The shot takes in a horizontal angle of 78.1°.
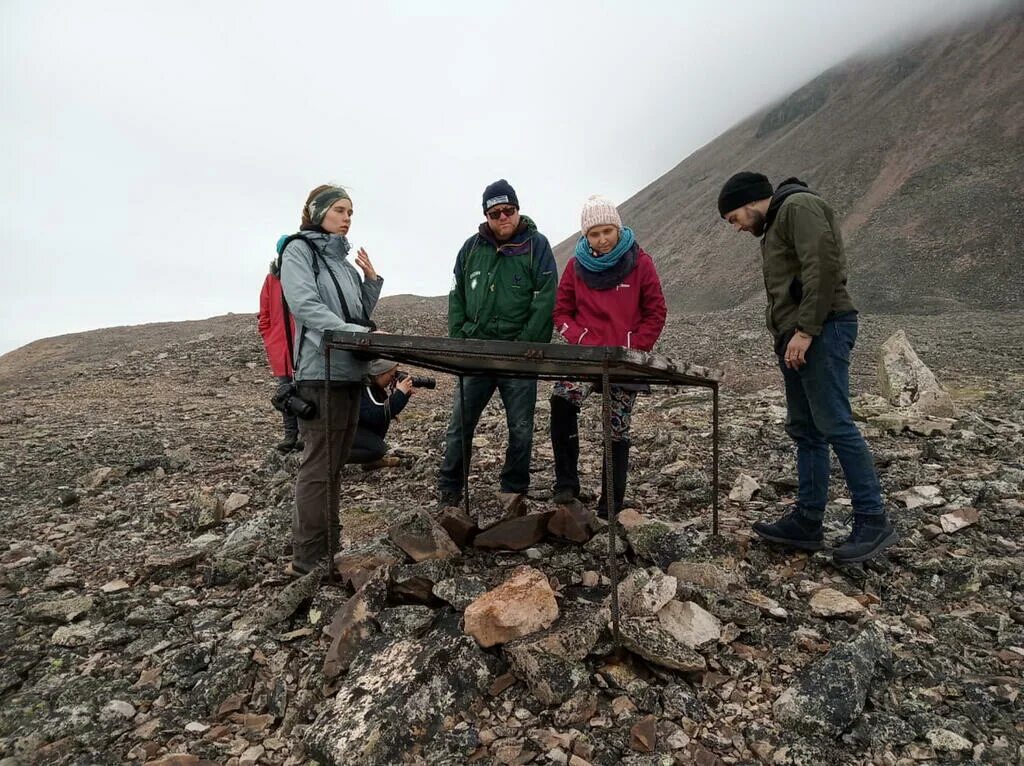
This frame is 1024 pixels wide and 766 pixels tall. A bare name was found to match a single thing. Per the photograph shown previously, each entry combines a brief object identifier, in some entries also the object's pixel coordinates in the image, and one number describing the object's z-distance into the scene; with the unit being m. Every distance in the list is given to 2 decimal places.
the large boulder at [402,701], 2.47
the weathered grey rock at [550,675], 2.76
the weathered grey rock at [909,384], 7.57
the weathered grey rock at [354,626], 3.04
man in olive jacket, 3.70
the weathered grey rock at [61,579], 4.07
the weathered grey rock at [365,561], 3.63
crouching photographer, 6.14
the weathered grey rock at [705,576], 3.61
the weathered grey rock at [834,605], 3.32
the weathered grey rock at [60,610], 3.65
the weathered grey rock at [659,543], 3.99
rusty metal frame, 2.84
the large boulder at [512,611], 3.01
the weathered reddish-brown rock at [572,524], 4.26
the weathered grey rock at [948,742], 2.39
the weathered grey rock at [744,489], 5.29
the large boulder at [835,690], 2.56
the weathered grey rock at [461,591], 3.32
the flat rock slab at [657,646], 2.86
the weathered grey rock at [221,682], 2.94
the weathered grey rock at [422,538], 3.90
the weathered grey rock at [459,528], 4.24
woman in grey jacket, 3.70
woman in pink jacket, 4.41
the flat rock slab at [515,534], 4.24
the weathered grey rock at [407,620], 3.16
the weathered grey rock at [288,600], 3.50
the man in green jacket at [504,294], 4.64
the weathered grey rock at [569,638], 2.90
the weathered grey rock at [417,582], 3.44
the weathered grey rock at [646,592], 3.22
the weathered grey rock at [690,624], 3.10
